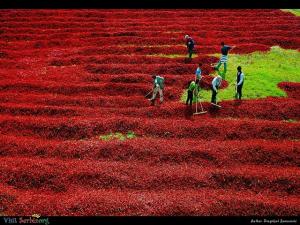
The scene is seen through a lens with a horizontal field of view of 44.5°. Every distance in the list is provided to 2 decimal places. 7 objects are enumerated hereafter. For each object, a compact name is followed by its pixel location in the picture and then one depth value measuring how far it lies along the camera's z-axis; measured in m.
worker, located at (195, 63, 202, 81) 24.62
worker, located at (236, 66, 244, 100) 24.06
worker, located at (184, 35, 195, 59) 31.08
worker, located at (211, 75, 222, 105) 23.17
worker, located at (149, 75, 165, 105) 24.28
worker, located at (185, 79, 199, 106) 23.31
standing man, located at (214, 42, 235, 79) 26.92
